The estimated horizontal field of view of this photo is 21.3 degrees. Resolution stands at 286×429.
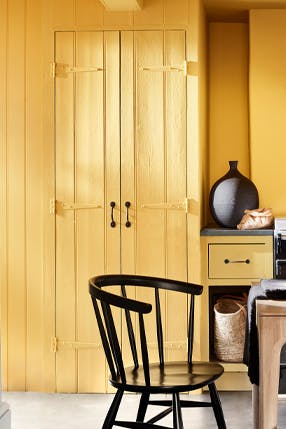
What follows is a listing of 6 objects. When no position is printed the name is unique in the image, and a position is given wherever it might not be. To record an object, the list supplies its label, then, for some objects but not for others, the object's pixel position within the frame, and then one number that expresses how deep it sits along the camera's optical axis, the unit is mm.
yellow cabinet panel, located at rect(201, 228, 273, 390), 4539
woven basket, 4551
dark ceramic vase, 4695
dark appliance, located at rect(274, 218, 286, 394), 4461
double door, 4500
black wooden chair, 2914
